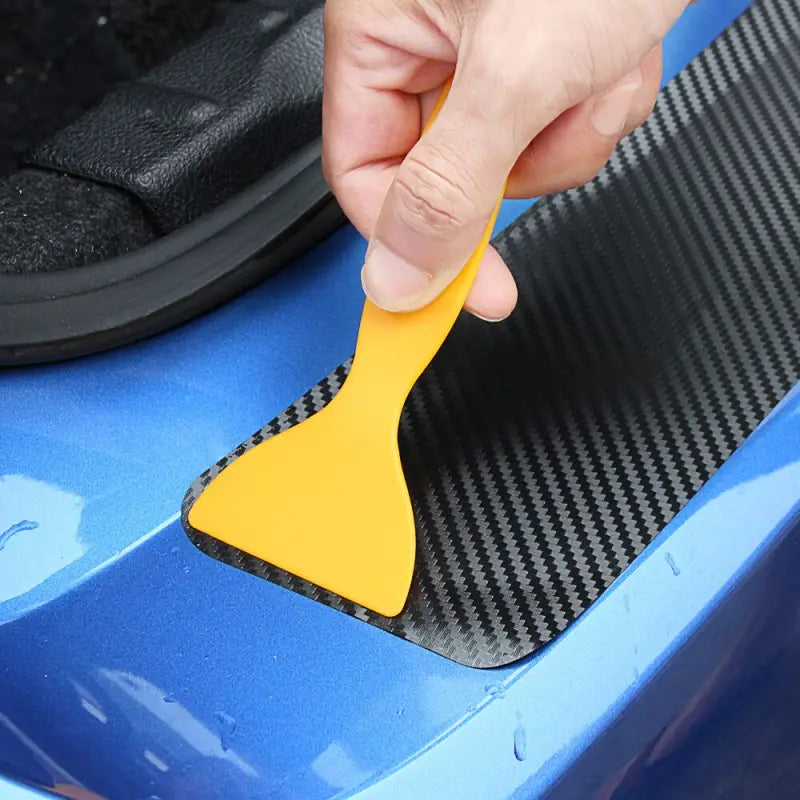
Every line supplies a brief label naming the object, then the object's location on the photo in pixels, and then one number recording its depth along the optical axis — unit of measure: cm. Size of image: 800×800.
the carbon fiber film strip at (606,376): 47
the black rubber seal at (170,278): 49
